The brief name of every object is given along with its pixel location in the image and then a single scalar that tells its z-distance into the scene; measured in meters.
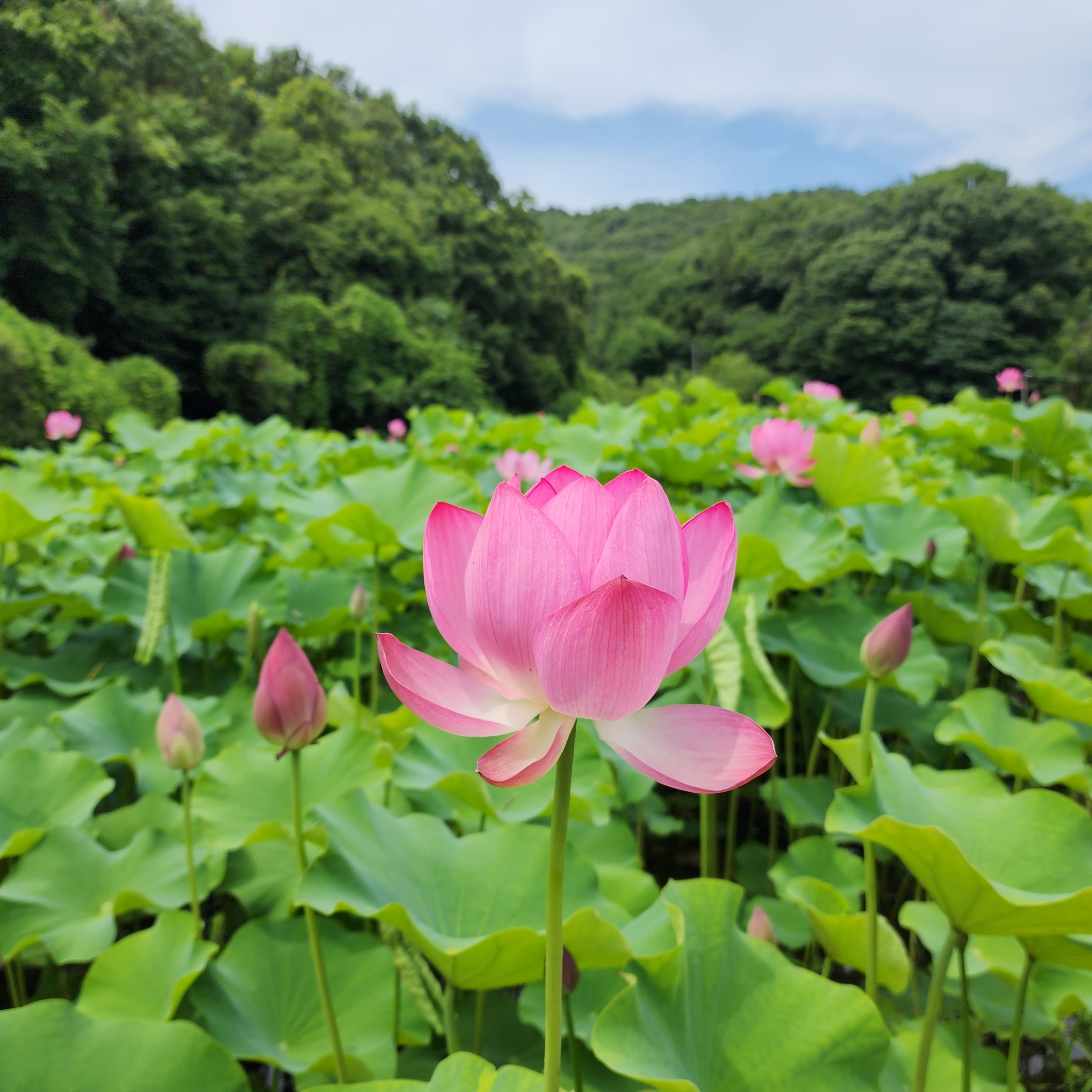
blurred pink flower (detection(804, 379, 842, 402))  3.04
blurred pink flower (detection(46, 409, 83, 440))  3.26
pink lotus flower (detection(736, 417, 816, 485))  1.34
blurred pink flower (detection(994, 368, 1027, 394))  3.14
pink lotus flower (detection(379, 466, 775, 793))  0.26
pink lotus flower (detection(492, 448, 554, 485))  1.54
